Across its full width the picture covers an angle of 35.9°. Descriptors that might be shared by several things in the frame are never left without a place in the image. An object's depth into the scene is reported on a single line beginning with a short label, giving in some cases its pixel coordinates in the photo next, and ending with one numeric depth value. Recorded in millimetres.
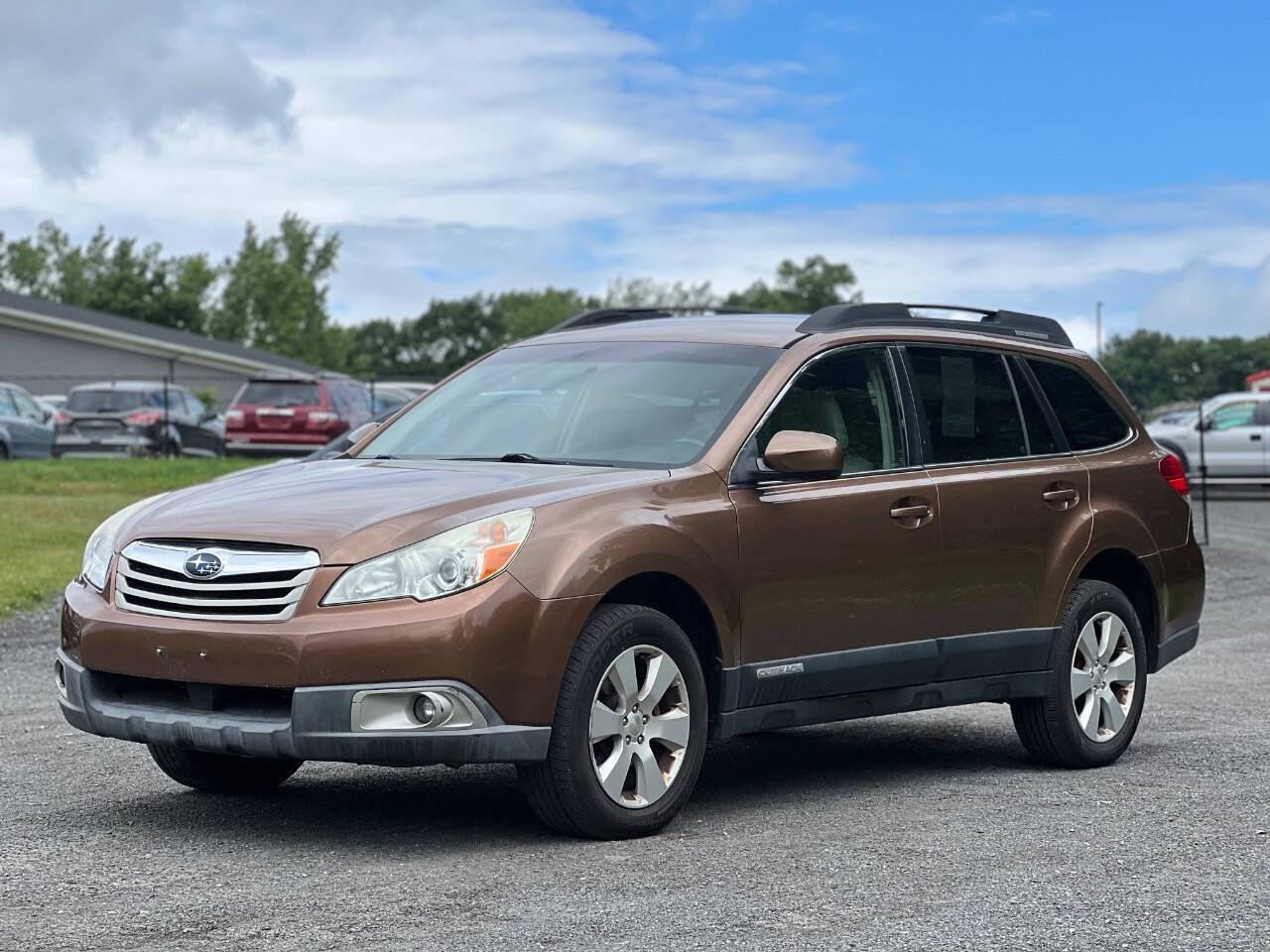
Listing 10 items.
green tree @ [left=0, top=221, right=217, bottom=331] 86188
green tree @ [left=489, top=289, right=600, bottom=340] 145250
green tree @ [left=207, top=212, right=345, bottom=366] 89375
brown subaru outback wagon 5891
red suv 32594
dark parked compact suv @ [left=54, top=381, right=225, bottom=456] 34344
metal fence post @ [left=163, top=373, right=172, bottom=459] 34500
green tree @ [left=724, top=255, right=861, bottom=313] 146750
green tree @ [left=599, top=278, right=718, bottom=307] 158125
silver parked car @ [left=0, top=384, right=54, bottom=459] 32906
